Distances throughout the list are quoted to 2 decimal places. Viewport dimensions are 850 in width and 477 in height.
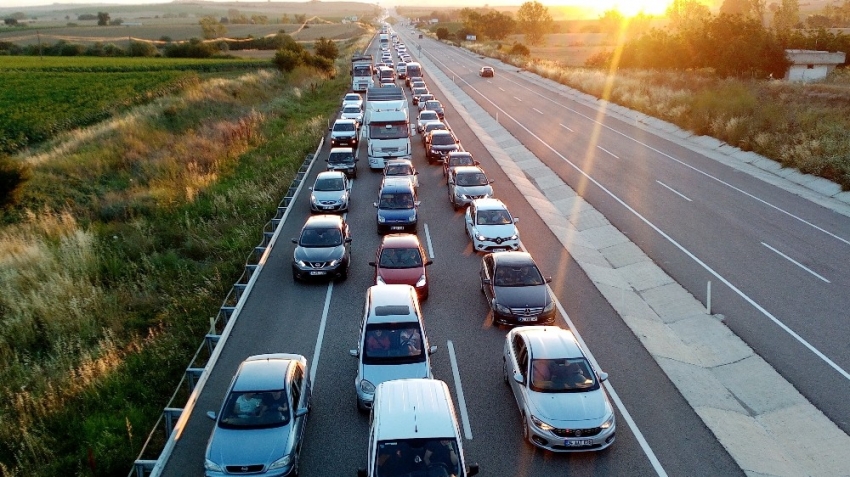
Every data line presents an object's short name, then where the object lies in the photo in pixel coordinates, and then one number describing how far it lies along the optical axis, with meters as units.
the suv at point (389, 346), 12.55
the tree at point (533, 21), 145.25
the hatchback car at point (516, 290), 15.80
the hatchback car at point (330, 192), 25.16
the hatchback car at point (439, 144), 34.09
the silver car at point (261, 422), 10.35
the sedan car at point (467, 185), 25.77
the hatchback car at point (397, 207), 22.98
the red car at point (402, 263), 17.61
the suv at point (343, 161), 31.33
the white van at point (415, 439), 9.34
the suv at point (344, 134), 36.62
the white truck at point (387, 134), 32.34
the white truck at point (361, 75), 59.58
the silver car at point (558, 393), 11.05
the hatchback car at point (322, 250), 18.84
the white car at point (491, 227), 20.92
